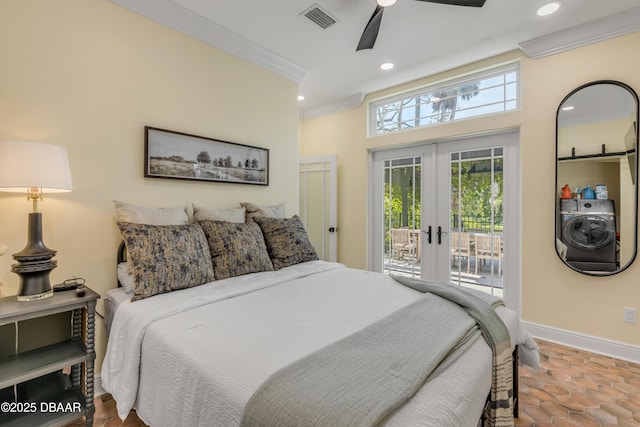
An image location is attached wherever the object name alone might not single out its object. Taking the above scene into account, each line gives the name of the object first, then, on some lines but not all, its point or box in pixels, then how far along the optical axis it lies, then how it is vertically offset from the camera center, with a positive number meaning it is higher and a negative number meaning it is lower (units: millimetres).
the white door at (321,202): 4238 +150
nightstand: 1557 -795
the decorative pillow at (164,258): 1804 -284
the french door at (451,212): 3223 +7
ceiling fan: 1955 +1366
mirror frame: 2486 +123
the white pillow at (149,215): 2066 -18
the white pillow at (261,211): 2816 +14
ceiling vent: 2416 +1616
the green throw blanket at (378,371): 821 -511
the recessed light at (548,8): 2350 +1607
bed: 902 -539
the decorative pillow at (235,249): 2225 -276
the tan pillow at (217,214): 2473 -13
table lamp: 1551 +150
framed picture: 2377 +475
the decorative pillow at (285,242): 2582 -257
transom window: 3229 +1311
